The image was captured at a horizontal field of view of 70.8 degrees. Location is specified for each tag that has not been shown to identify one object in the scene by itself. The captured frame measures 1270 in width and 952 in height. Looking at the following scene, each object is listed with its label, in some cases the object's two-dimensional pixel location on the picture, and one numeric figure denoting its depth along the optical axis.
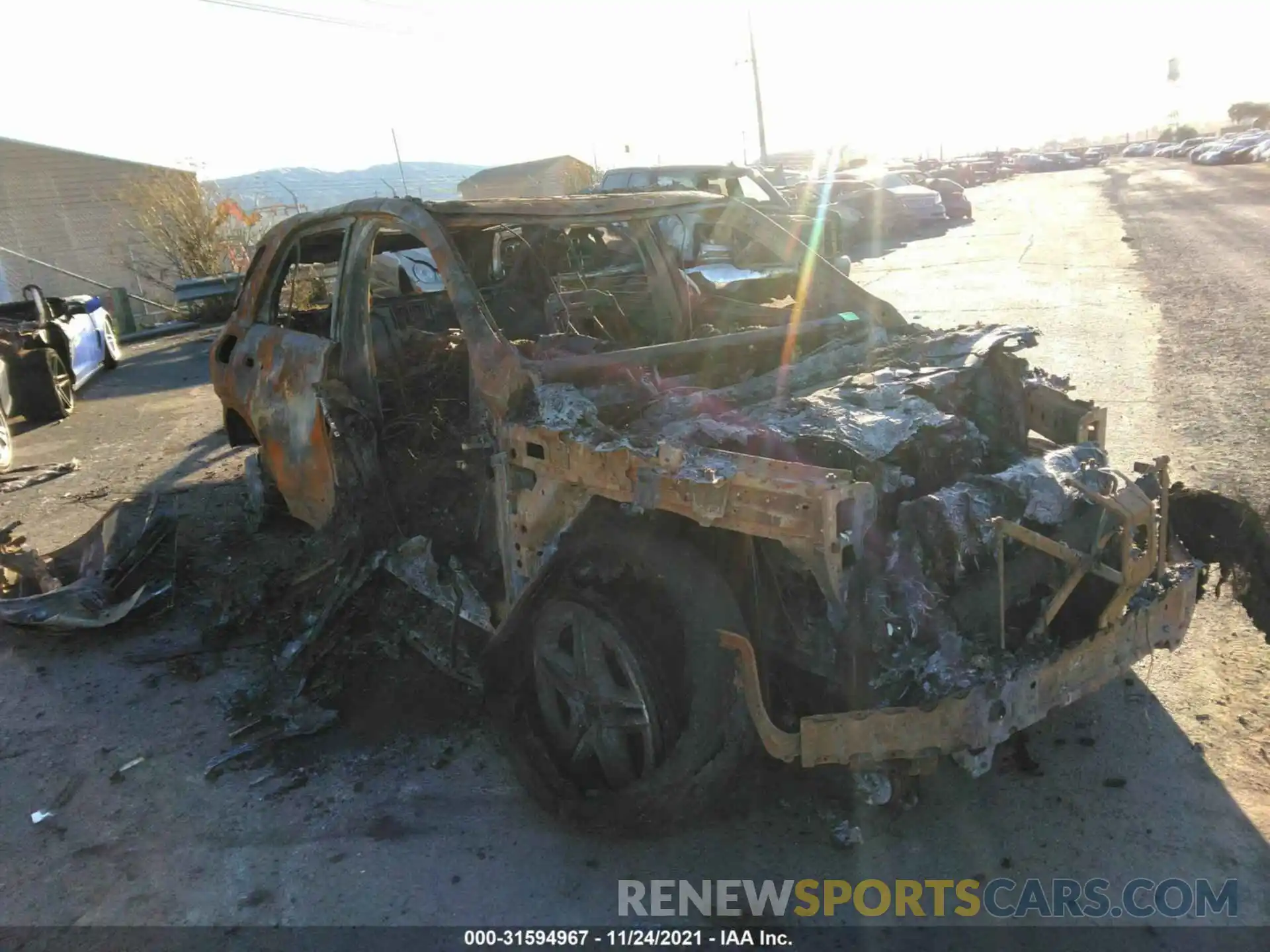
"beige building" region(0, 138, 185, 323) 21.38
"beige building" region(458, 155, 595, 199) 26.94
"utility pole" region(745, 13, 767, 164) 34.50
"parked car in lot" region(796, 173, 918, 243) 20.08
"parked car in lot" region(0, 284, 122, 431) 9.52
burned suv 2.47
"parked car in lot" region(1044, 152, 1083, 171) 51.84
